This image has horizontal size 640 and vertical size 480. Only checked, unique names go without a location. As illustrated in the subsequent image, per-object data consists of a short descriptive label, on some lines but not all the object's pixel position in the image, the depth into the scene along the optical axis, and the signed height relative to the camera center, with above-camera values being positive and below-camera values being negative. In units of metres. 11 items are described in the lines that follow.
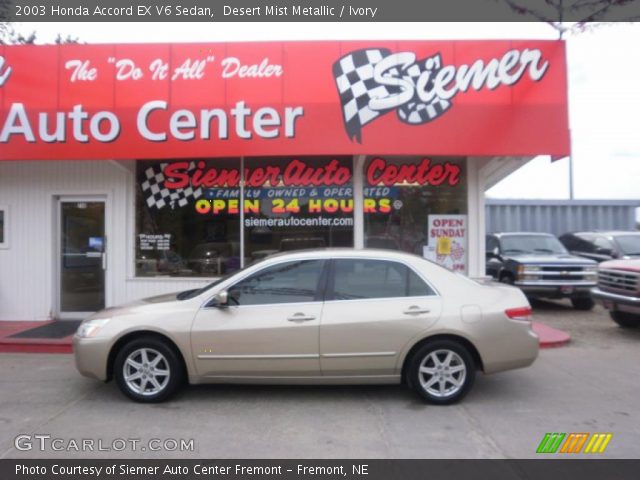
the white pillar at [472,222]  9.25 +0.40
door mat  7.98 -1.36
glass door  9.49 -0.09
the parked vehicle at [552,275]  10.95 -0.69
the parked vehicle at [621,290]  8.28 -0.81
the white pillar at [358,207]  9.22 +0.69
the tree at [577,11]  9.04 +4.24
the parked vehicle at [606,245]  12.55 -0.05
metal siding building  17.14 +0.95
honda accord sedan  4.98 -0.86
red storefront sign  8.11 +2.28
